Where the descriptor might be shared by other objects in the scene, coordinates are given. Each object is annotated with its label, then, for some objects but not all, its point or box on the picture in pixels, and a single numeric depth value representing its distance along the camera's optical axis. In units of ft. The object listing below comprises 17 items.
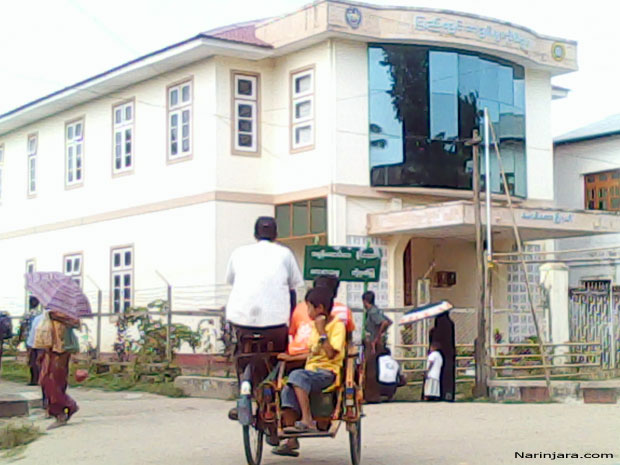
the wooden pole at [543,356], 47.65
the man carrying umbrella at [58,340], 38.65
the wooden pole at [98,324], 68.74
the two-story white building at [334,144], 69.10
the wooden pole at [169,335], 60.08
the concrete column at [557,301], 63.26
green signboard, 48.16
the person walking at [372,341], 46.34
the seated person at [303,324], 26.05
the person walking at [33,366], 58.84
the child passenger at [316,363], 25.05
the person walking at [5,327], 58.23
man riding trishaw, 25.18
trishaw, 25.21
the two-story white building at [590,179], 86.17
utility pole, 48.70
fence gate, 56.95
